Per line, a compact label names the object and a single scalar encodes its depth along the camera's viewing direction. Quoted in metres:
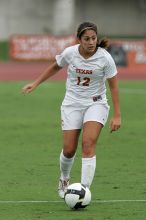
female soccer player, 20.27
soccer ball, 19.77
